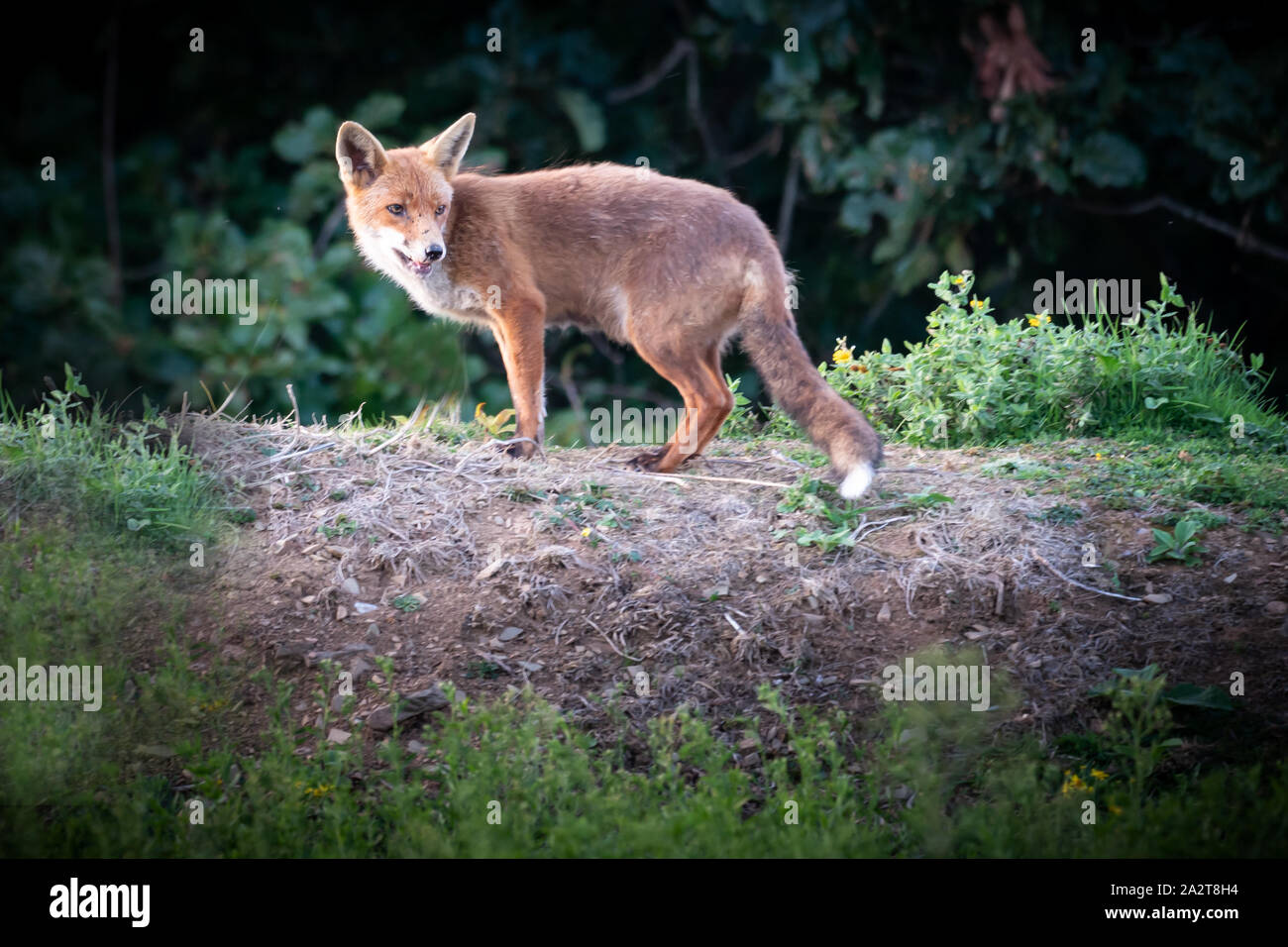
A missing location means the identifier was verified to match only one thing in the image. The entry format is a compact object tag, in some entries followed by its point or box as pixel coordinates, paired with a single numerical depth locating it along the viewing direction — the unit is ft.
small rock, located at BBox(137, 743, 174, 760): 12.76
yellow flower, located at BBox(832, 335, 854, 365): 20.01
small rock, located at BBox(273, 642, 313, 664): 13.51
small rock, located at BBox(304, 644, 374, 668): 13.43
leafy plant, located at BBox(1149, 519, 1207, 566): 14.37
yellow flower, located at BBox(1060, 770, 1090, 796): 11.67
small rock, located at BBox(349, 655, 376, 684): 13.33
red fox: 17.44
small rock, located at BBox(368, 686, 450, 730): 12.82
